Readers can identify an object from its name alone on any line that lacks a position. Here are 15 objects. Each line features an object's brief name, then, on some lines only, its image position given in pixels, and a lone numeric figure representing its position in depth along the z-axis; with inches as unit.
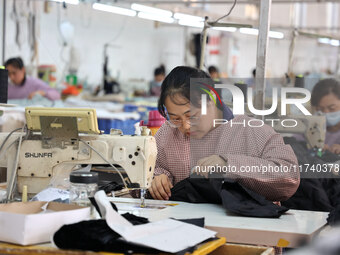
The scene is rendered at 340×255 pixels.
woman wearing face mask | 168.9
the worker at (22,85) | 257.4
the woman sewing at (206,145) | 96.0
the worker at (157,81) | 372.2
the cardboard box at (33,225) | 64.2
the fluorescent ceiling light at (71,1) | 166.9
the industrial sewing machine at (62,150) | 87.7
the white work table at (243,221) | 74.5
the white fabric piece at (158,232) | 62.3
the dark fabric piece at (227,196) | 84.6
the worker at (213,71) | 298.4
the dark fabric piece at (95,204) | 69.7
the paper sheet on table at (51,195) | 86.6
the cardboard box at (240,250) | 72.2
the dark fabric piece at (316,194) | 117.5
